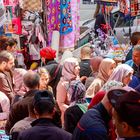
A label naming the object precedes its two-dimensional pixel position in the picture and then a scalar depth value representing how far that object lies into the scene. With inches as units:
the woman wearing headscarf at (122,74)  306.9
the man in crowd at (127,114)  157.0
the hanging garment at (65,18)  481.8
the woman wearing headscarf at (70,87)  305.2
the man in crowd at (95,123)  186.4
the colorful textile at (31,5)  476.3
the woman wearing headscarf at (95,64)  362.2
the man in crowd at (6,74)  342.1
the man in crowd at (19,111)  252.6
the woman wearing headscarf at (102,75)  318.2
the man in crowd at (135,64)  294.6
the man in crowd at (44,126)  207.4
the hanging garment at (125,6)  508.6
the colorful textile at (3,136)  271.1
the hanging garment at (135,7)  498.8
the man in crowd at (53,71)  383.2
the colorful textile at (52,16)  483.1
